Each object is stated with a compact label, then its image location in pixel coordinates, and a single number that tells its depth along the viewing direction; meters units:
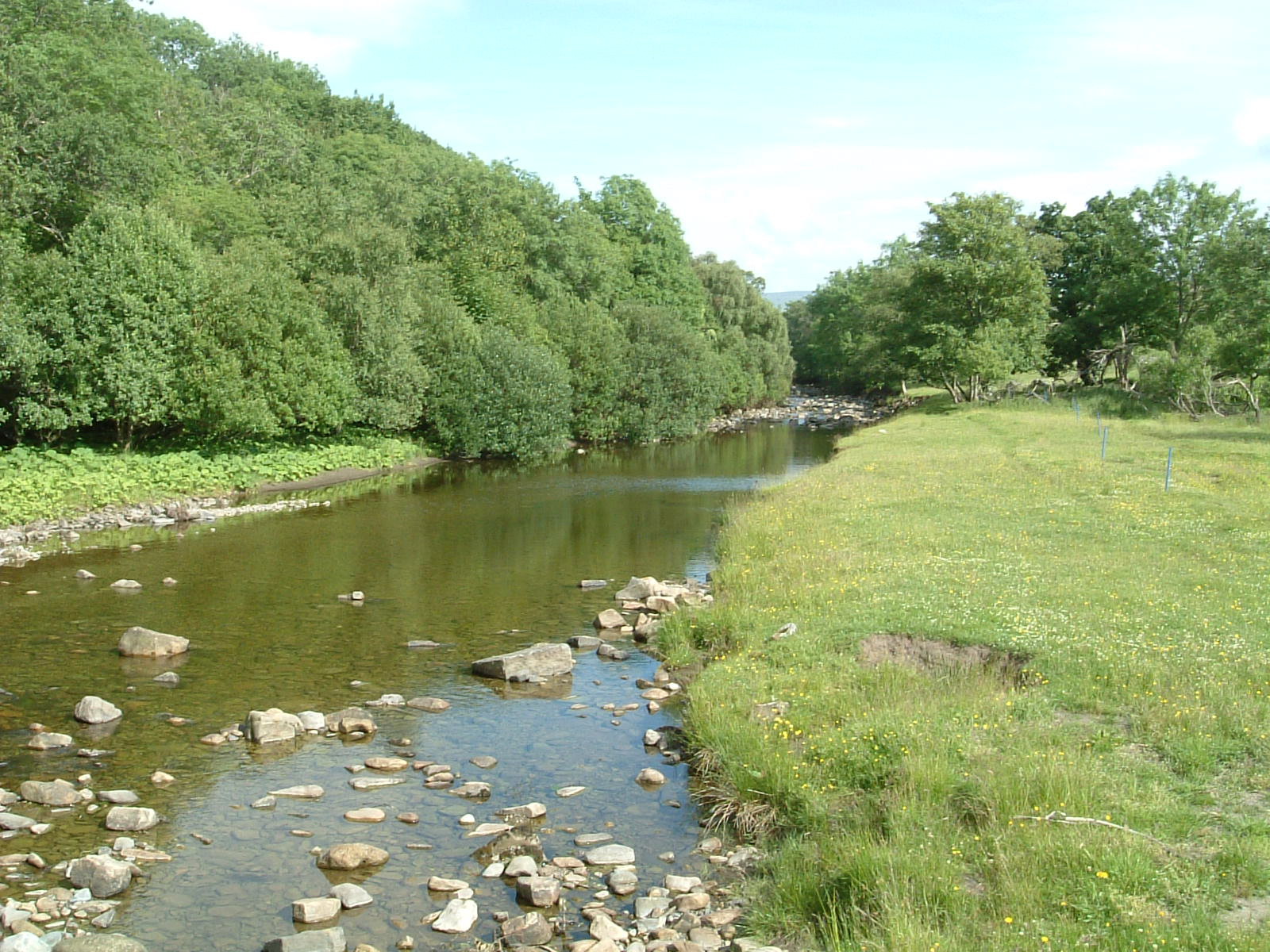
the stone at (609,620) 23.25
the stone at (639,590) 25.64
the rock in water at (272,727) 15.90
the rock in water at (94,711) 16.44
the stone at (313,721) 16.44
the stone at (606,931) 10.23
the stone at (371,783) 14.28
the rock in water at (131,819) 12.74
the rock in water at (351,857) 11.87
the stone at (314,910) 10.64
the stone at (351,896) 11.00
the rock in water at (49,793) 13.39
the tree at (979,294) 74.31
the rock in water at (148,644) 19.94
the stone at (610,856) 11.95
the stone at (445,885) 11.34
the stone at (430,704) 17.59
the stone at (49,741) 15.27
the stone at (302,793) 13.93
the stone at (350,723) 16.44
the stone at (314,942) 9.83
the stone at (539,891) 11.01
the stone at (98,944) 9.58
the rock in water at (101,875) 11.17
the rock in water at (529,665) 19.27
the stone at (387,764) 14.94
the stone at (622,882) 11.28
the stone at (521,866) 11.59
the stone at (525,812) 13.19
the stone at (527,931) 10.20
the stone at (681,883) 11.22
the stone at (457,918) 10.47
